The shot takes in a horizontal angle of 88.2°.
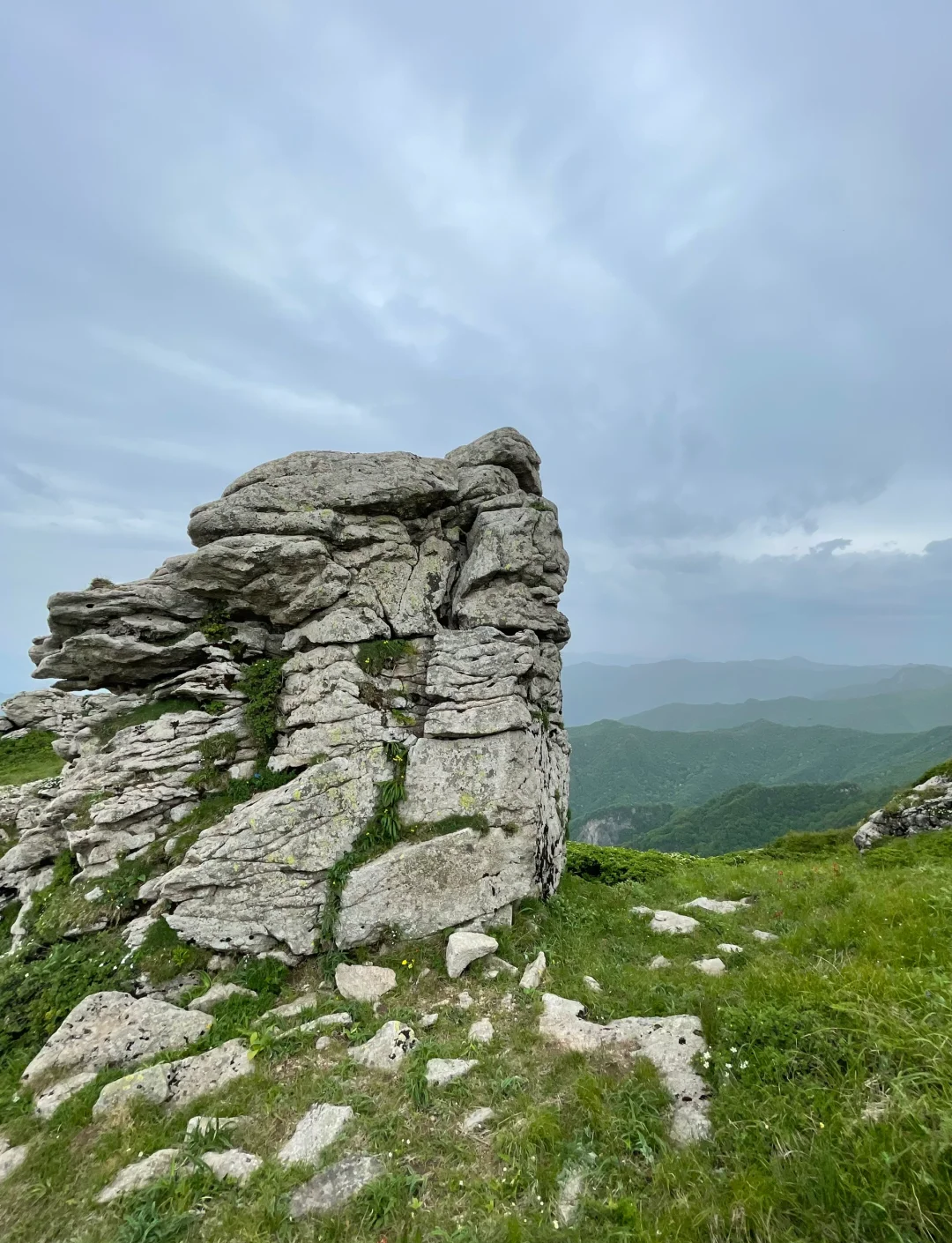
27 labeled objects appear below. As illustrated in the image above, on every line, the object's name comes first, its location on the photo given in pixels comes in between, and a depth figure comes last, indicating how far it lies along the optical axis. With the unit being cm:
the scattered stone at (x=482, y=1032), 973
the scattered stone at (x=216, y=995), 1187
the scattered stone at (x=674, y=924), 1435
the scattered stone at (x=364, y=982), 1183
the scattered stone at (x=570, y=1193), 602
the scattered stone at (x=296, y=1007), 1135
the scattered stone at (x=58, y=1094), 934
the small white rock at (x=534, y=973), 1145
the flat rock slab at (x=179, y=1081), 913
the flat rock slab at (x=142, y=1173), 732
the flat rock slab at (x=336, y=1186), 674
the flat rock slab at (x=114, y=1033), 1048
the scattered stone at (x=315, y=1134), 754
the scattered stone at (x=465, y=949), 1231
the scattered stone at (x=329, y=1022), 1062
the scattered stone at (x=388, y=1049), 937
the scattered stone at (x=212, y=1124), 816
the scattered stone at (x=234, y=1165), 738
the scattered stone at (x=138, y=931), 1331
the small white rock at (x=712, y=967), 1139
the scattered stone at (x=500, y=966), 1220
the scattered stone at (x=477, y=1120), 758
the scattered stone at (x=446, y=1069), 867
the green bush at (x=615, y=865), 2284
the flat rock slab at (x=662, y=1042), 701
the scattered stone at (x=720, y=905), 1626
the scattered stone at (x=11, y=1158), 817
